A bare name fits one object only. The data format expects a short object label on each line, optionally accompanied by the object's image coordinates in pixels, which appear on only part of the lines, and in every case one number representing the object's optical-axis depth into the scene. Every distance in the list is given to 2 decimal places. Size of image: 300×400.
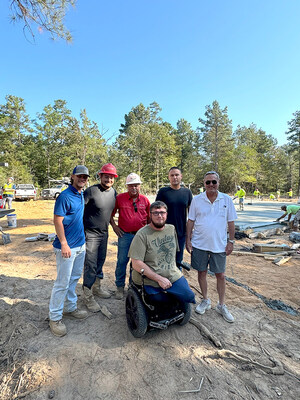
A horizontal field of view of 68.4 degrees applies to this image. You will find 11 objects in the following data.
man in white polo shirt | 2.82
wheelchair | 2.25
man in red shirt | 3.07
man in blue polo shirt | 2.31
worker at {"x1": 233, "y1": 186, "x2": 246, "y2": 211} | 16.08
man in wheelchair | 2.26
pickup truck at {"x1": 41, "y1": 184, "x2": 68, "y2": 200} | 22.58
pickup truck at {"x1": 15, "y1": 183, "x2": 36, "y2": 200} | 19.71
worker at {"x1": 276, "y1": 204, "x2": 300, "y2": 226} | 9.24
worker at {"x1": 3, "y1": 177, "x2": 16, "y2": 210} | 11.78
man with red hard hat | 2.87
